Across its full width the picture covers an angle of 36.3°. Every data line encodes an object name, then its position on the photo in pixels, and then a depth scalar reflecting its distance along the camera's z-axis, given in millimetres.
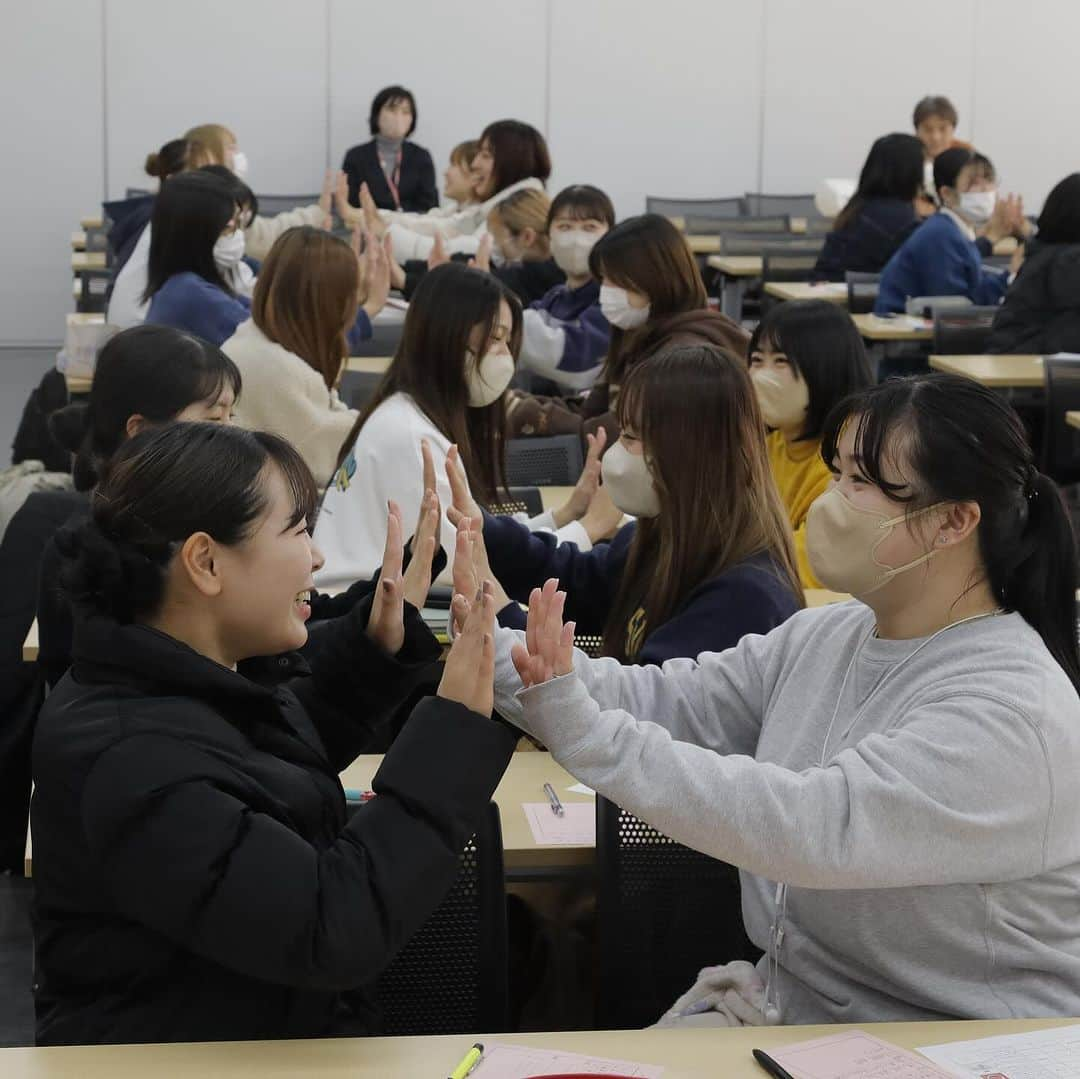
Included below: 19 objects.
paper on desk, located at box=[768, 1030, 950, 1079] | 1522
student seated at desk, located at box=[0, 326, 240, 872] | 2906
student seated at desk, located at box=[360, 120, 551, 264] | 7137
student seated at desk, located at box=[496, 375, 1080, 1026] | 1621
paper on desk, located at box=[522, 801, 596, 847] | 2271
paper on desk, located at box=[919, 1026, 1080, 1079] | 1526
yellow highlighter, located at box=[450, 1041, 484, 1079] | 1504
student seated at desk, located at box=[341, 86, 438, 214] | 10633
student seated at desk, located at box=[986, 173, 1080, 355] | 6586
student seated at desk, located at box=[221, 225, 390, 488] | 4254
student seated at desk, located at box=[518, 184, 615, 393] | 5527
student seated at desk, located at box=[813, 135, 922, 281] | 8055
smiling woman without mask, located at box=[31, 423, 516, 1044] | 1475
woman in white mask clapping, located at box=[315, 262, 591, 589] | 3262
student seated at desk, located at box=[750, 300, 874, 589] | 3488
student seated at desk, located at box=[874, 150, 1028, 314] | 7469
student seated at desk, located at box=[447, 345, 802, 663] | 2410
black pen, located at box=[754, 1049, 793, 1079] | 1521
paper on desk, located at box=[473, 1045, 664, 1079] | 1520
